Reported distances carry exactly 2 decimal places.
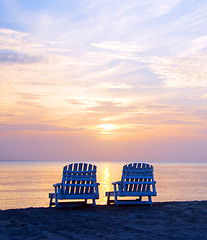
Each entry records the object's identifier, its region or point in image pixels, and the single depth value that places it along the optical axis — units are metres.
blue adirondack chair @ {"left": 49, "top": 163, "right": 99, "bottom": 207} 8.51
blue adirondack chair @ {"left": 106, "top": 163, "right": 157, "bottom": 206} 8.80
